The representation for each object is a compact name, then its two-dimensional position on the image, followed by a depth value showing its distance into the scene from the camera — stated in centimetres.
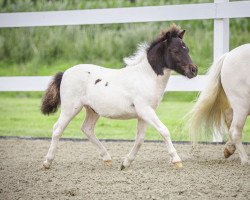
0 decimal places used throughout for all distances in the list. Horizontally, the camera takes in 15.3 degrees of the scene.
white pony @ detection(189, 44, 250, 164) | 964
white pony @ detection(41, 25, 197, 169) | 932
